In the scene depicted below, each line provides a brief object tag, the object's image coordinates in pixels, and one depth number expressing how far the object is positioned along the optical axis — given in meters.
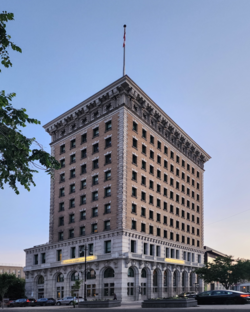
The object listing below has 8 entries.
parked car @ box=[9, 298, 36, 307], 45.28
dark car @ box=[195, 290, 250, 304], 22.69
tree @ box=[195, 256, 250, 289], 50.65
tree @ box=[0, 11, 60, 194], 8.33
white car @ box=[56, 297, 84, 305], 41.59
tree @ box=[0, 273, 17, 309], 54.20
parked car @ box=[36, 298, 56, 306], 43.81
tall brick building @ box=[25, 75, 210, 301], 42.28
